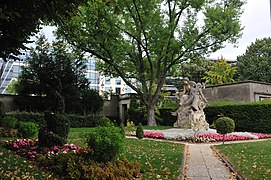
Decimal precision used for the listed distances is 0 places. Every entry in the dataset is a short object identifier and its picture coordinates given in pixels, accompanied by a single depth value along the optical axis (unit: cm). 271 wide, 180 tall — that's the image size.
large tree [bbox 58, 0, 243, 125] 2161
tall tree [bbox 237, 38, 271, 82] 3978
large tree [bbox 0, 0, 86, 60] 704
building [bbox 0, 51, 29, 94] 6806
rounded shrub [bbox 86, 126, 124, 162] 667
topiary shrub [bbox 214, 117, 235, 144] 1323
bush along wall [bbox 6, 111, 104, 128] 2080
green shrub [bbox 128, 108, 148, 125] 2834
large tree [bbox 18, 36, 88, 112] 2423
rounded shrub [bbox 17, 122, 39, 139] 1120
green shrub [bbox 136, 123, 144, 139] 1436
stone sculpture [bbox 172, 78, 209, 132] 1819
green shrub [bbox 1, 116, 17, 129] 1506
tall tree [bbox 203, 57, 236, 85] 3575
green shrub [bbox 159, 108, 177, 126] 2631
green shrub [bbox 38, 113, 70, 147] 847
